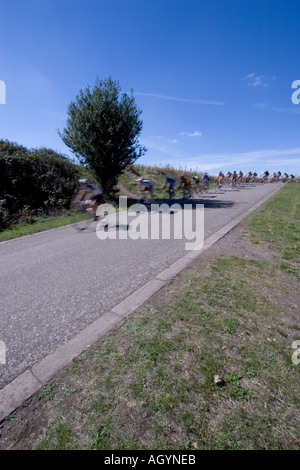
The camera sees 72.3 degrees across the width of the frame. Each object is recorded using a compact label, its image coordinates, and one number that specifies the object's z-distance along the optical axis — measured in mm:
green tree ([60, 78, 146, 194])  12922
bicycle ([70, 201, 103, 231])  9162
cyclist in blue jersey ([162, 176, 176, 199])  14094
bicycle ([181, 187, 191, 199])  15852
